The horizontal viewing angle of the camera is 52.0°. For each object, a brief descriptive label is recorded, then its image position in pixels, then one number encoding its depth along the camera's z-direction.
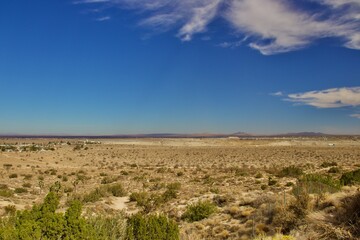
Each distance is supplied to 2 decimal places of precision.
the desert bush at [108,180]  31.32
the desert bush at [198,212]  16.95
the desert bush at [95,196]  21.33
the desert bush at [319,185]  16.33
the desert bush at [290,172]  29.48
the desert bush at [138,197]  21.51
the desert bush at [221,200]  19.14
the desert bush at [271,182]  25.27
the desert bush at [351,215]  9.12
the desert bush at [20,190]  24.78
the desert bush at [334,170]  31.01
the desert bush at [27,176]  32.69
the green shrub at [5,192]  22.01
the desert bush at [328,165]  37.20
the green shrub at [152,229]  11.21
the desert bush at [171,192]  22.09
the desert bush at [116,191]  24.08
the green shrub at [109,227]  10.70
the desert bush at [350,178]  21.72
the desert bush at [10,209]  16.89
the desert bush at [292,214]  12.01
